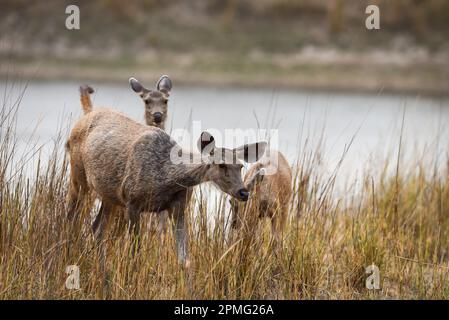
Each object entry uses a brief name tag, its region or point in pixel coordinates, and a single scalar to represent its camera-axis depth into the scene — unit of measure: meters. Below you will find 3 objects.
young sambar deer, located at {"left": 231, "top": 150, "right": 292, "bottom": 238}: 17.02
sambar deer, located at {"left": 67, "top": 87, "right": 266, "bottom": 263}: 13.75
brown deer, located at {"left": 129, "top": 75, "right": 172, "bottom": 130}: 18.84
